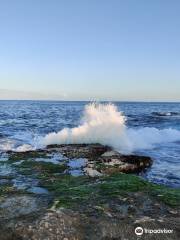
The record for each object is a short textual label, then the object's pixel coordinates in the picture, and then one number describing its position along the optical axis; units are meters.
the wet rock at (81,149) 9.71
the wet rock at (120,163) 7.95
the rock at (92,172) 7.18
